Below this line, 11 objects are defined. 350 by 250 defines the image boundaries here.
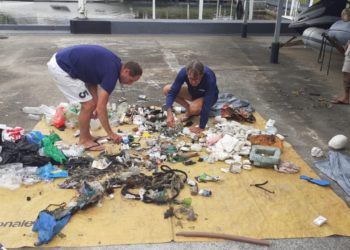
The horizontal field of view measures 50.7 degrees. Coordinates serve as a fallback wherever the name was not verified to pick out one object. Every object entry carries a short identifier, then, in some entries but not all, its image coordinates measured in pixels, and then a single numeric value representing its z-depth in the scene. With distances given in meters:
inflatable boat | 9.59
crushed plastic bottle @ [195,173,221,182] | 3.80
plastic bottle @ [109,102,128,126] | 5.10
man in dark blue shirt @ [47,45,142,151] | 3.93
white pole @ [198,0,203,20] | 12.41
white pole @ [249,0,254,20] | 12.84
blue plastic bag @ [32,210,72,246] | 2.87
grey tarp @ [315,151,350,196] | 3.88
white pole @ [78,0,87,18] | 11.77
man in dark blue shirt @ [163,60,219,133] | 4.44
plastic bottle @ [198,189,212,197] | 3.55
